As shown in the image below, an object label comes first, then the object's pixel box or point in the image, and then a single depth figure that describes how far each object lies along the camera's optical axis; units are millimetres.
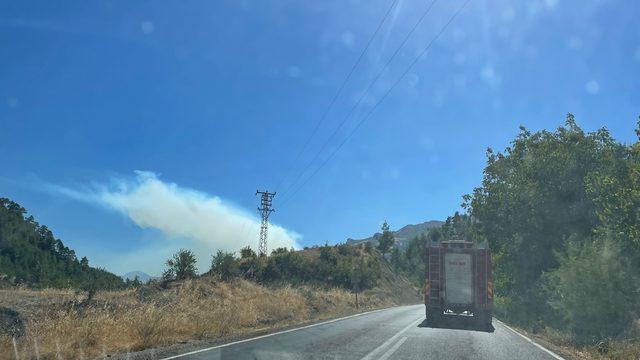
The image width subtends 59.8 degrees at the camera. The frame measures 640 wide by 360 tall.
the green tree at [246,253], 65956
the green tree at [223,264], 45794
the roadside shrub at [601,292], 17500
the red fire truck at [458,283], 23141
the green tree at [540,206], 28578
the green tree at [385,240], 111812
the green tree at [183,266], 36438
